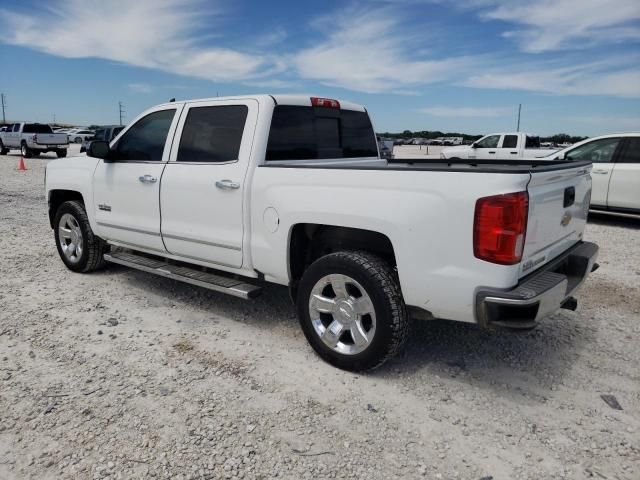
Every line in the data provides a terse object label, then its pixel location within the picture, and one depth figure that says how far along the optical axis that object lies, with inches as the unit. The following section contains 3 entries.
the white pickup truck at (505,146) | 691.4
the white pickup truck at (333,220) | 112.4
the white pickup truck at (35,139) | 1020.5
